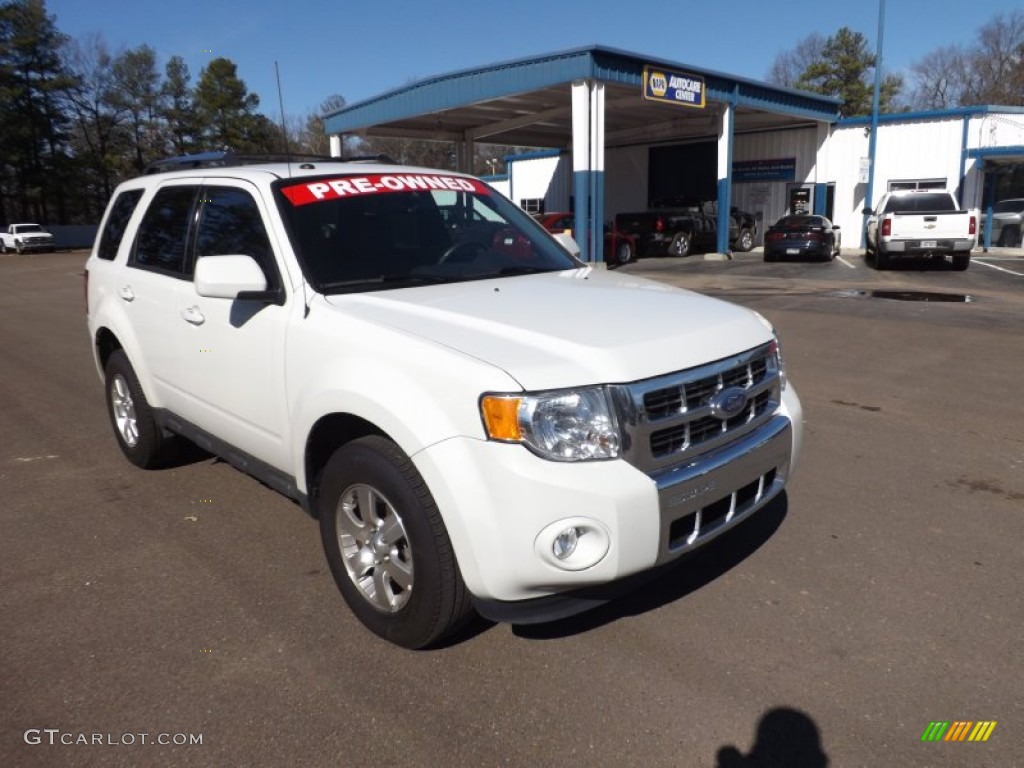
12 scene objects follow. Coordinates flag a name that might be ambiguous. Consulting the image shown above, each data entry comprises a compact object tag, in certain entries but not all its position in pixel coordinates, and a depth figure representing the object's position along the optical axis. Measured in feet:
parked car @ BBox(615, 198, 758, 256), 81.61
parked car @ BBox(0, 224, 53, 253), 138.72
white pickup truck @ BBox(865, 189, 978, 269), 56.95
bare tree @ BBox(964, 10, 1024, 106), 180.04
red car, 75.97
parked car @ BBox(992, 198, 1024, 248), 82.48
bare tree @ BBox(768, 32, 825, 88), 221.87
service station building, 66.39
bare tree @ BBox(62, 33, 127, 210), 185.78
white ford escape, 8.16
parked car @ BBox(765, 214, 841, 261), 71.72
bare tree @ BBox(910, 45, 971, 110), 200.39
